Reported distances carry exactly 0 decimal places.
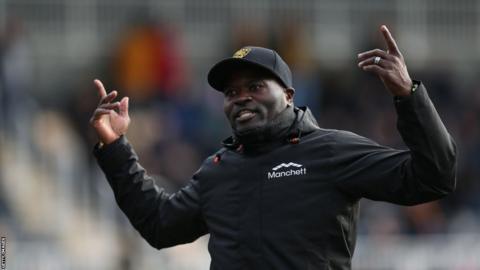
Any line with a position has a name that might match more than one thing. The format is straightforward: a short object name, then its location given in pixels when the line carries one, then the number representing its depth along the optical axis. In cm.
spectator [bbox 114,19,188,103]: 3189
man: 1172
